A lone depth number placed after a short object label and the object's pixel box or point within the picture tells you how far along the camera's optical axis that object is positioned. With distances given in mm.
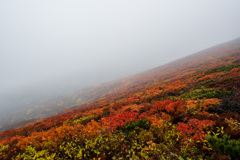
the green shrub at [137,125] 5879
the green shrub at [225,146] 2959
